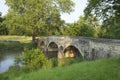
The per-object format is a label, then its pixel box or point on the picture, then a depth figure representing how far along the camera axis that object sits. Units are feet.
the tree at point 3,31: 108.00
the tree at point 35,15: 71.47
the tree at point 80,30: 63.90
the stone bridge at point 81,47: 32.72
